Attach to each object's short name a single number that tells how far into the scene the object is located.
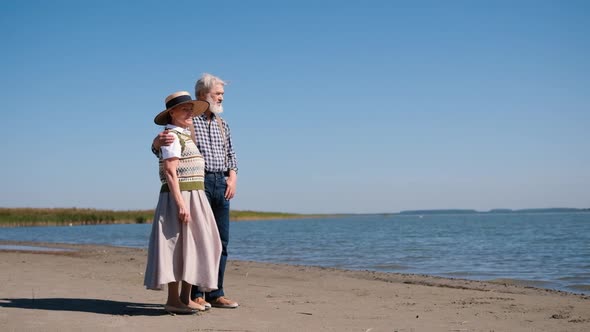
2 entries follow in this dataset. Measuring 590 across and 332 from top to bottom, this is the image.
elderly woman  4.66
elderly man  5.20
